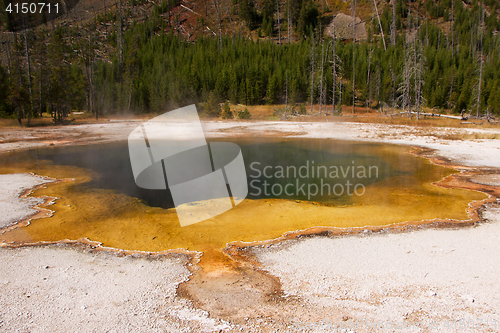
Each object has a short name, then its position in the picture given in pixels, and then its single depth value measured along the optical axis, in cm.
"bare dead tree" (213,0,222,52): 7706
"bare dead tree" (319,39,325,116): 4528
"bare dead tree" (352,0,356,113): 5240
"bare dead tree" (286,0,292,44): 8882
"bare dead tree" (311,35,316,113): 5007
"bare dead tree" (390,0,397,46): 7315
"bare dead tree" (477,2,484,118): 3979
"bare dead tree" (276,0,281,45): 8616
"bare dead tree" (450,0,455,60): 8319
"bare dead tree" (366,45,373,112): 5533
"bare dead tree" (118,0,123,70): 5675
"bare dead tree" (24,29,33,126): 3441
